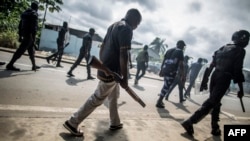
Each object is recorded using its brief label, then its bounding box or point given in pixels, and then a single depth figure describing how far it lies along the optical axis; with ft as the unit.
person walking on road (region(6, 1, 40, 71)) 19.83
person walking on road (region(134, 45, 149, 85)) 31.94
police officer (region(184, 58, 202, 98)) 29.73
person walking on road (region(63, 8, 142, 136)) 8.12
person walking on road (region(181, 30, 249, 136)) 11.07
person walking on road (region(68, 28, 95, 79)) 25.16
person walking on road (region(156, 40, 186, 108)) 17.71
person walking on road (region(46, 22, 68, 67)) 29.99
